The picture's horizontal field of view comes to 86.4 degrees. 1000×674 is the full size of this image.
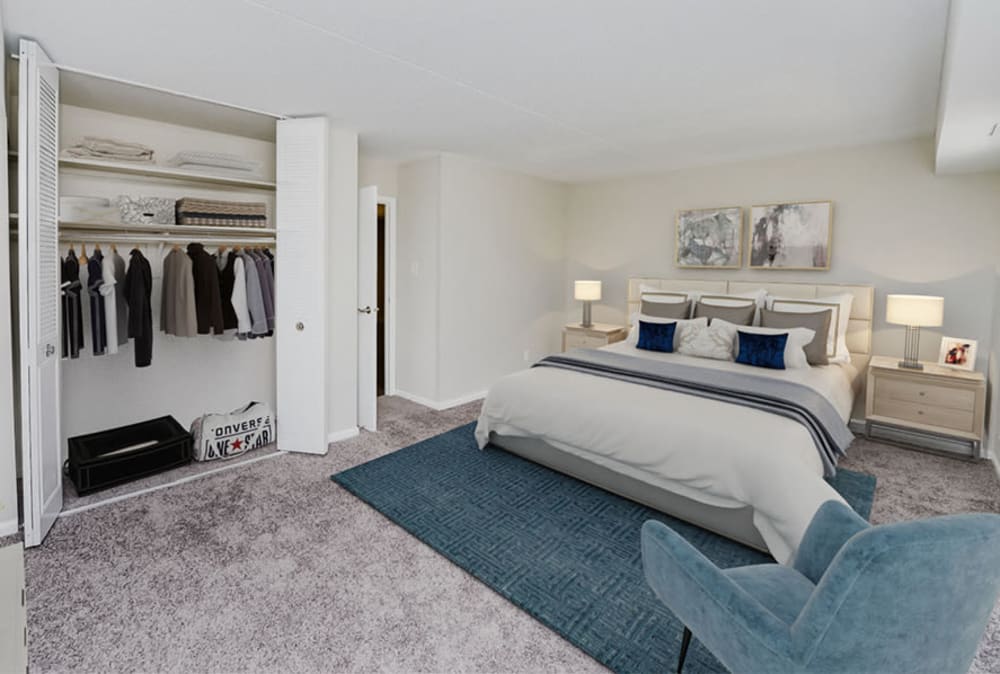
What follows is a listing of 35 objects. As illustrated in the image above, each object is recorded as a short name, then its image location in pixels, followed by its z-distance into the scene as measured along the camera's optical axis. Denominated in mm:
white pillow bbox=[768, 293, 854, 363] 4270
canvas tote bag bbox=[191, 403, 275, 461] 3736
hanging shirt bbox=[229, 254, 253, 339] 3781
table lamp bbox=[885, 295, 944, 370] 3801
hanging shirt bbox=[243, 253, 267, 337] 3837
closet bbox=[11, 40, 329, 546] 2934
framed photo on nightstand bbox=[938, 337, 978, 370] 3912
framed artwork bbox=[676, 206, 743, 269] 5109
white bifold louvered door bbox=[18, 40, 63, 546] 2514
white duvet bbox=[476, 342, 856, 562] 2441
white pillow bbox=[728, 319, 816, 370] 4027
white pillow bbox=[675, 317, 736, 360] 4328
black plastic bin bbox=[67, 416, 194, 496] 3197
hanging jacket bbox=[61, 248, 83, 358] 3152
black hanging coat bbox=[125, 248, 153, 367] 3381
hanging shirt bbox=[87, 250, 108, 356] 3238
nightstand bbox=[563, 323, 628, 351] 5656
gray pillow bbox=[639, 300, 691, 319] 4926
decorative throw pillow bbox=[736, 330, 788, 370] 3998
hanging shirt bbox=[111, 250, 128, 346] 3428
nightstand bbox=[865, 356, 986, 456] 3713
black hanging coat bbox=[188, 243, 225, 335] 3664
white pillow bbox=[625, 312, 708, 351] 4570
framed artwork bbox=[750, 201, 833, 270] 4598
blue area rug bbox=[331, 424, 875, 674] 2084
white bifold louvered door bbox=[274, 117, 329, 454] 3697
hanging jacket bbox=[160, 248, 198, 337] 3572
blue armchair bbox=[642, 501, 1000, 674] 1194
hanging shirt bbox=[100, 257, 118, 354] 3250
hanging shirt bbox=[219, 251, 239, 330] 3809
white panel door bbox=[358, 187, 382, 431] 4293
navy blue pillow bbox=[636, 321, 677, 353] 4578
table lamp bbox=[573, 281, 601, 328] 5758
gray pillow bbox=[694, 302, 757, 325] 4559
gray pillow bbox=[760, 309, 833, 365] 4125
